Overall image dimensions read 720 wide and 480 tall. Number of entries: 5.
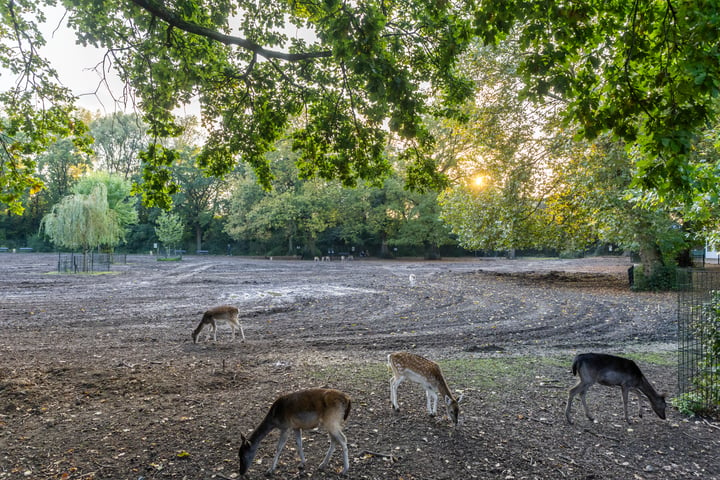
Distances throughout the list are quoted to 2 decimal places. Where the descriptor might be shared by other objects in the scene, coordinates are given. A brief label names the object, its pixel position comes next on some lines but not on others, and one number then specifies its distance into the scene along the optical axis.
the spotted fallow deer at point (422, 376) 5.34
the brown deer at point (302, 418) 4.19
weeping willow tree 29.78
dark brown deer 5.48
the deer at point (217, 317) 10.10
